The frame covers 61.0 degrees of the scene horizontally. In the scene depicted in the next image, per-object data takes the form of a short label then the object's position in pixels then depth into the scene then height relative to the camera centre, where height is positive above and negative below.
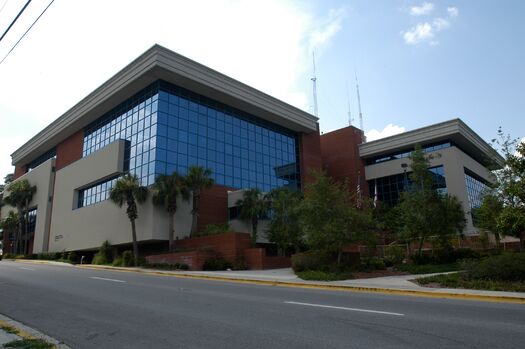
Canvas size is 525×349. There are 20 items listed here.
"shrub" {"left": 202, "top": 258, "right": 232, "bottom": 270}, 31.72 +0.33
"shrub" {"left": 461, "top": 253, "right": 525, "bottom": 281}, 15.63 -0.22
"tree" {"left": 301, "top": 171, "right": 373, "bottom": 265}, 24.38 +2.58
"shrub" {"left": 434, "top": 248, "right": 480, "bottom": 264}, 28.30 +0.51
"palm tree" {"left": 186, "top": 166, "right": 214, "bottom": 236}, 37.50 +7.20
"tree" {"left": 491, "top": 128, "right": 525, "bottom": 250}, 17.95 +2.93
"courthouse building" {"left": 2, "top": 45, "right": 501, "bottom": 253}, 41.25 +13.13
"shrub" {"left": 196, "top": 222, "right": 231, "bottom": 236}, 36.22 +3.25
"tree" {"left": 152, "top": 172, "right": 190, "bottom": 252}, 36.72 +6.34
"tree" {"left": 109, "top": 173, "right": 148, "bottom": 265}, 36.94 +6.20
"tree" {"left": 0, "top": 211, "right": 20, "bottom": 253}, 57.94 +6.68
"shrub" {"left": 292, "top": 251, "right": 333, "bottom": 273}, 25.78 +0.30
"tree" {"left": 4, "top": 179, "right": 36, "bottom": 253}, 57.84 +9.76
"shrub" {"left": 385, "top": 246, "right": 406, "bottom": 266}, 29.11 +0.63
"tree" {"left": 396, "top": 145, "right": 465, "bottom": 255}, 27.89 +3.18
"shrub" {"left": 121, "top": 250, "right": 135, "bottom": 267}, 35.88 +0.95
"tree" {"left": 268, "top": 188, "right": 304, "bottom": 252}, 34.59 +3.31
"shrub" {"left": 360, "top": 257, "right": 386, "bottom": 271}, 25.73 +0.02
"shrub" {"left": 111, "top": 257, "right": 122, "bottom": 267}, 36.53 +0.75
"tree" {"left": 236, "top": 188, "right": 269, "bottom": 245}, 40.94 +5.57
